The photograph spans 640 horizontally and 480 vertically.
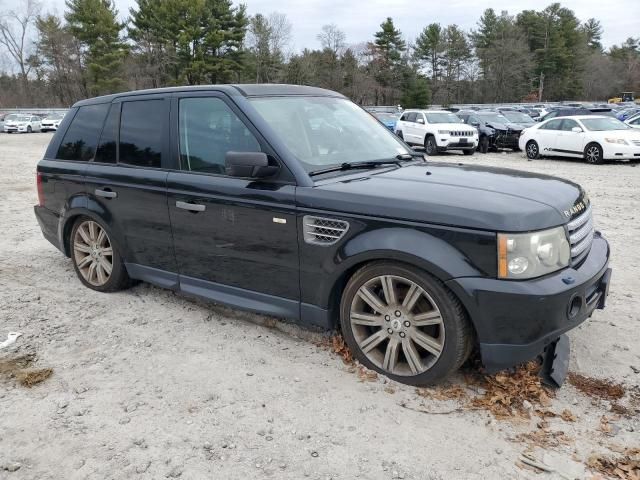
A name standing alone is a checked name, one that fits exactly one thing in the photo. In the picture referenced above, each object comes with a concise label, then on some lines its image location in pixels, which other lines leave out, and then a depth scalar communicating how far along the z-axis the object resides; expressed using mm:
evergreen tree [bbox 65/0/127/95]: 53625
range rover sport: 2957
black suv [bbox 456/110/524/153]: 20703
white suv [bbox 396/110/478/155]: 18797
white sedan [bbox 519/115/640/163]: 15711
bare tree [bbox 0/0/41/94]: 70931
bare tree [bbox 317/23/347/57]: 74662
